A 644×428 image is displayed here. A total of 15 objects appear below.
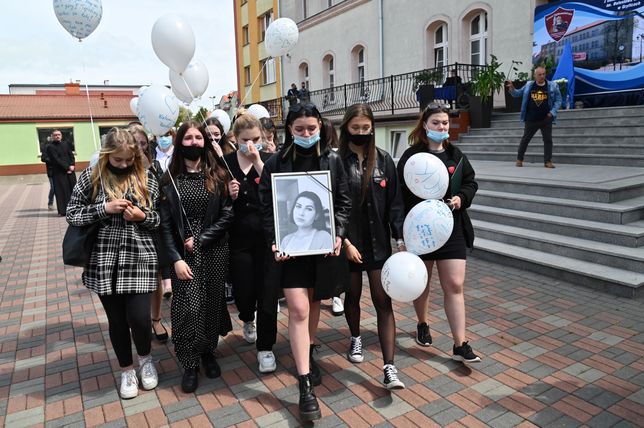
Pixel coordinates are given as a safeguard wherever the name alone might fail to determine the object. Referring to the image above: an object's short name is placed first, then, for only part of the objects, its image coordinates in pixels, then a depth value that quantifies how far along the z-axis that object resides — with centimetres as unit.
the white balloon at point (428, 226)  323
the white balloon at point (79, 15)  526
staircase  523
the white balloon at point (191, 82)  545
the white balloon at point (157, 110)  388
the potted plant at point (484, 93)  1167
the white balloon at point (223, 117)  699
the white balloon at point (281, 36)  611
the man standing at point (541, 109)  858
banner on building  1027
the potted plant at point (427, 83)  1294
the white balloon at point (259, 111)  665
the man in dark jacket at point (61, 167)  1183
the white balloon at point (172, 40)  411
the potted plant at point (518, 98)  1212
